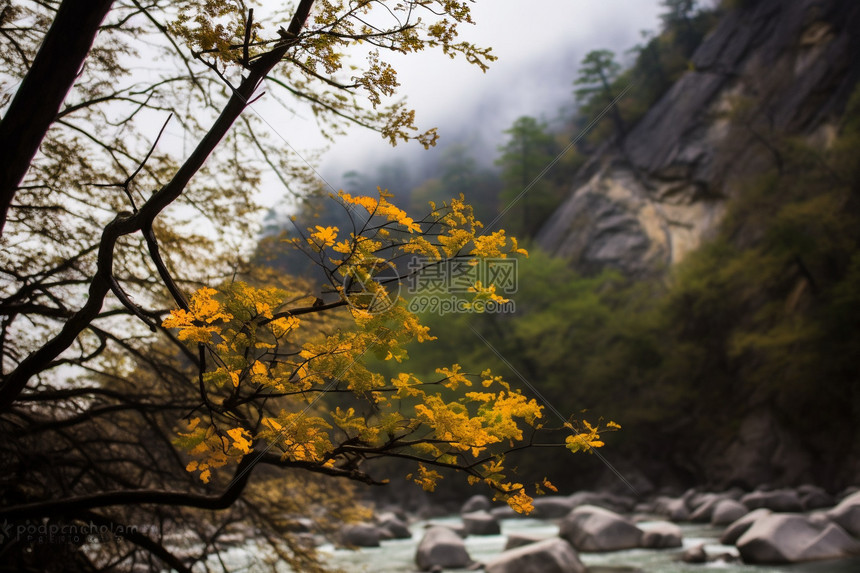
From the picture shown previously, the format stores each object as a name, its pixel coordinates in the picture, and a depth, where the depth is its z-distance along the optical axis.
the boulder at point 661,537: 9.74
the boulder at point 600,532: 9.88
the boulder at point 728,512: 12.05
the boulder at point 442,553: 9.30
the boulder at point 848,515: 8.91
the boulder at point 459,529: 12.83
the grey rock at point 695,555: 8.43
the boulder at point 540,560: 7.82
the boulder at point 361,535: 12.35
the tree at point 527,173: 30.52
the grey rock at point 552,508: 15.13
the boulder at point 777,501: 12.66
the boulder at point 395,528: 13.62
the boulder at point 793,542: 7.82
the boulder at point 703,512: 12.97
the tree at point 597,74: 30.45
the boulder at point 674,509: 13.50
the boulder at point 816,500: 12.66
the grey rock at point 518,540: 9.80
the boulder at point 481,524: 12.98
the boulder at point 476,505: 17.94
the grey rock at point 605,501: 16.11
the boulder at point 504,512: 16.16
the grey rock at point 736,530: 9.63
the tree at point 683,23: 28.84
